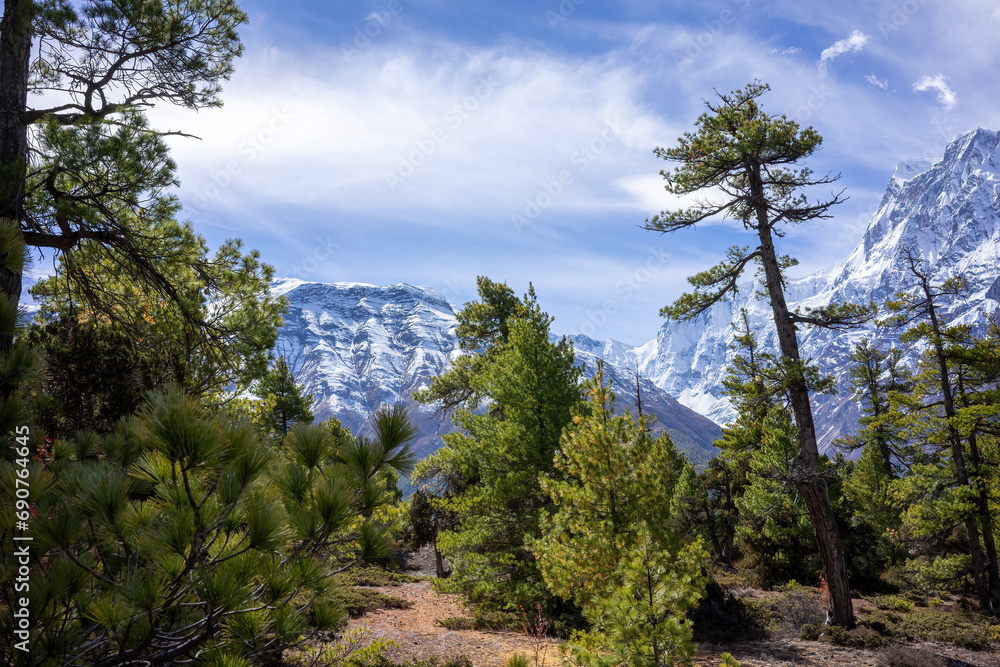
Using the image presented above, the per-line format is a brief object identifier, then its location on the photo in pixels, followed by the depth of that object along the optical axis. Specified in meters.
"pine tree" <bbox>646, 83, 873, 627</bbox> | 10.73
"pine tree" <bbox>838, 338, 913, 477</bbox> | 24.80
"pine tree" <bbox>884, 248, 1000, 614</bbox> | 15.50
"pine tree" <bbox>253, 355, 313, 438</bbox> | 25.10
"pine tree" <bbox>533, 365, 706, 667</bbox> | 7.38
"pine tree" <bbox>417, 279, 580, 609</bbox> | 12.09
